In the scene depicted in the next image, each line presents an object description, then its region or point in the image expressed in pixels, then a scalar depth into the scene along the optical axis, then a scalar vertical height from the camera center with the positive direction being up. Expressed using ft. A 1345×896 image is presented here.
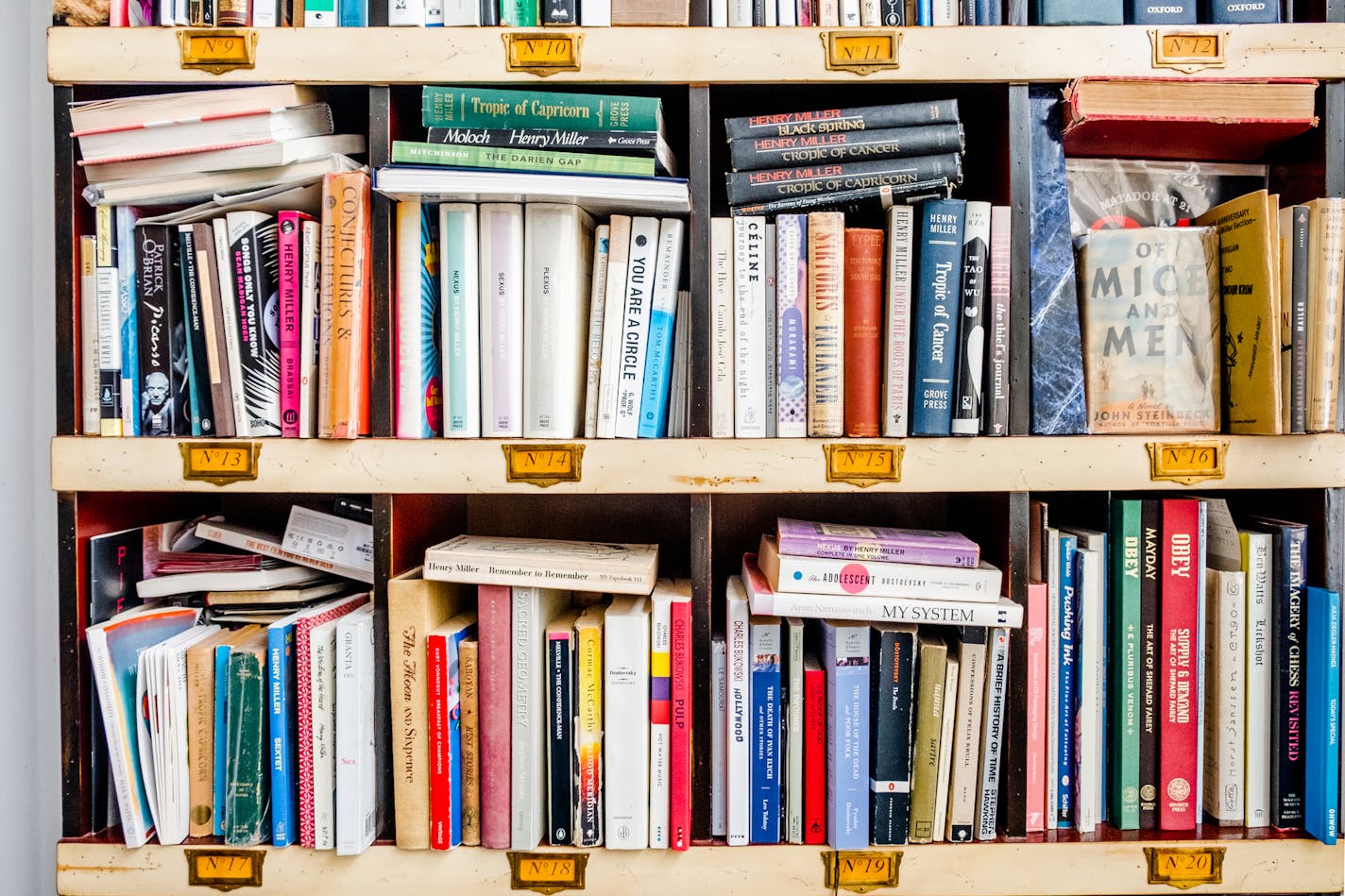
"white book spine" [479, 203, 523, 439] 3.28 +0.52
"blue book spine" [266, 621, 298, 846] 3.23 -1.32
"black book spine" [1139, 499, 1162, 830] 3.31 -0.98
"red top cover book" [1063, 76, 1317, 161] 3.15 +1.36
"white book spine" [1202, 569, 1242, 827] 3.30 -1.23
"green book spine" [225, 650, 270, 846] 3.26 -1.39
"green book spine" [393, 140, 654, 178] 3.12 +1.15
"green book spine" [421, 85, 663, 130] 3.17 +1.37
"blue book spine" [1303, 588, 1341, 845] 3.20 -1.28
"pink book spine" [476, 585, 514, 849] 3.28 -1.24
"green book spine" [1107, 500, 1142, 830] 3.31 -1.04
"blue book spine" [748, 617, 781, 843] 3.32 -1.23
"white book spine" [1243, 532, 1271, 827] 3.32 -1.16
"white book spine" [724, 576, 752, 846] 3.32 -1.39
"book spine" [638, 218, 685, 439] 3.34 +0.46
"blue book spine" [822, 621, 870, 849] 3.24 -1.37
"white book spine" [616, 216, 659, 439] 3.34 +0.47
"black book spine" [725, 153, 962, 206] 3.23 +1.10
